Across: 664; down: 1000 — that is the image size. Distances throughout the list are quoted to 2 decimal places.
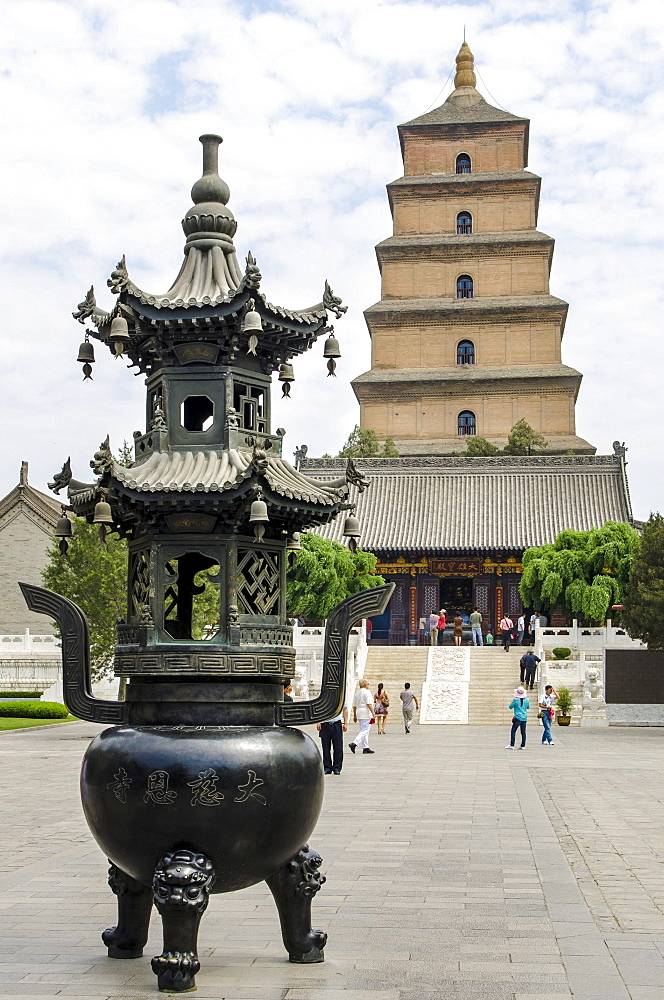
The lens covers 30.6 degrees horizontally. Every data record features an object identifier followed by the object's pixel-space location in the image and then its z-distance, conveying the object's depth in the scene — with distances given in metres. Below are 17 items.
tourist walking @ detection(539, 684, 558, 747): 24.00
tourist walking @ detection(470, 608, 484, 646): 39.22
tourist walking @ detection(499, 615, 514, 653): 37.37
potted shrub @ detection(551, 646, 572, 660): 34.34
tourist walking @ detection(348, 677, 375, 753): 21.69
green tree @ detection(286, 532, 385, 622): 37.56
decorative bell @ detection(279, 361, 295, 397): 8.60
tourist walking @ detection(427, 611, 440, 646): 39.59
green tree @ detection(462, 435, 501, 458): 49.09
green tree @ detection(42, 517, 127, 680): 27.09
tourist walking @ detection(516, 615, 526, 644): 39.88
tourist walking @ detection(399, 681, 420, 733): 27.38
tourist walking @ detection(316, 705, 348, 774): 17.56
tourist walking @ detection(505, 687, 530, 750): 22.33
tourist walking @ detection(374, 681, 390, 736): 27.16
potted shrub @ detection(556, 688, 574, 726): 30.22
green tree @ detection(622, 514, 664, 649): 29.92
